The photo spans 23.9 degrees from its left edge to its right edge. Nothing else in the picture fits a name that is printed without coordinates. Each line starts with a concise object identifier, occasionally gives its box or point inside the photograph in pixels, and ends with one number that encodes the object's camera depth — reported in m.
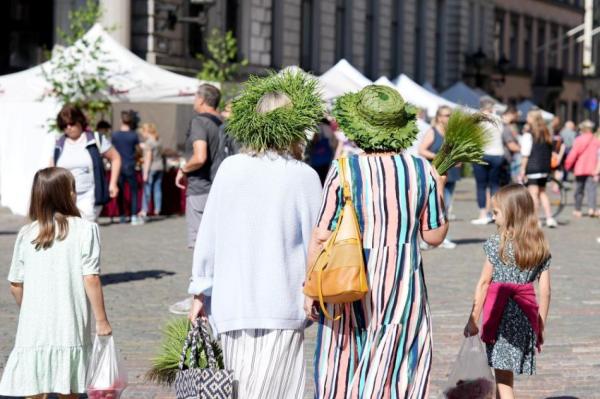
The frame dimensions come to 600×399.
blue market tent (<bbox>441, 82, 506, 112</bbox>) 36.16
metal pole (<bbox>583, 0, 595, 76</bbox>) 56.12
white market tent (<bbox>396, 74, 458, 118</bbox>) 29.28
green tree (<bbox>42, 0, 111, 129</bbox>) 19.88
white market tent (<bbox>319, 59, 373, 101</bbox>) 24.62
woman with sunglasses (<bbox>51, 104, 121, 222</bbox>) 10.38
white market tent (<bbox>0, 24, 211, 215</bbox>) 19.97
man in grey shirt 9.90
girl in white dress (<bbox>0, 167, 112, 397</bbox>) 5.93
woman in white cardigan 5.25
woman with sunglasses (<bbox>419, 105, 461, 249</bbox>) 15.61
